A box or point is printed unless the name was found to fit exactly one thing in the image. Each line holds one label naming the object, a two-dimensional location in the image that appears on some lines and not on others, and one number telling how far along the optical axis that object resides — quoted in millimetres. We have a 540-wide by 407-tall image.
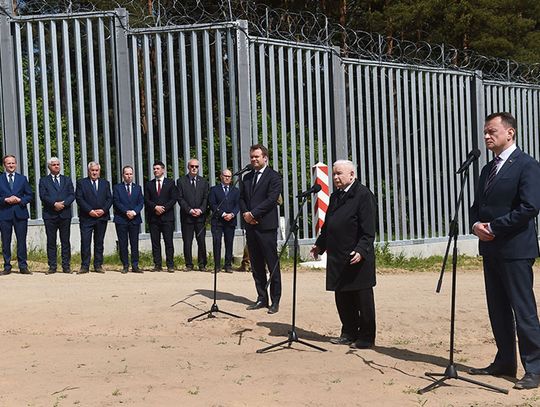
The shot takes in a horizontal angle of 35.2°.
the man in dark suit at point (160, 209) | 13852
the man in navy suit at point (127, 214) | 13508
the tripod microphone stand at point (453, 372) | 6664
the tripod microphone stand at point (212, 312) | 9512
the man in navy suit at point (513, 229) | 6781
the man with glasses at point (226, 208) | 13805
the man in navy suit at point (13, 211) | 12930
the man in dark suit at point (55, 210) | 13172
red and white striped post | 14648
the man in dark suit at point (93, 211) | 13289
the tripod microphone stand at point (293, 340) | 8125
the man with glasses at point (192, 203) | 13938
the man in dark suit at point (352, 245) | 8227
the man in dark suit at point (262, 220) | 9867
